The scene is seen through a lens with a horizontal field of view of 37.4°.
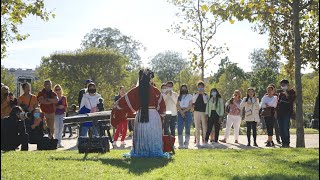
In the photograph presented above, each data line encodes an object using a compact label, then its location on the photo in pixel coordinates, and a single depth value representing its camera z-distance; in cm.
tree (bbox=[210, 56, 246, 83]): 9734
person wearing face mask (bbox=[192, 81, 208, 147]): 1608
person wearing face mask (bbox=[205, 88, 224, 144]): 1622
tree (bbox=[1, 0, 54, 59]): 1237
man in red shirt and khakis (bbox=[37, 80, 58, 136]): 1527
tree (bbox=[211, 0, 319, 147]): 1267
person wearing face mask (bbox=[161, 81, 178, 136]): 1597
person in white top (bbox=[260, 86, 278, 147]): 1578
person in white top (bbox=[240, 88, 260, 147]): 1623
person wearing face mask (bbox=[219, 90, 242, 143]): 1736
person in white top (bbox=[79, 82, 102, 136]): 1465
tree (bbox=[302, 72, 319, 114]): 5809
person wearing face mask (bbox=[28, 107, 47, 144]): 1305
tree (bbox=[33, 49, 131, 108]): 5475
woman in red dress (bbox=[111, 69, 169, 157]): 1091
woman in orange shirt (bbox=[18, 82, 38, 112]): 1394
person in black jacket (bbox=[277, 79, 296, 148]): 1520
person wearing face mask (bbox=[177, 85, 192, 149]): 1562
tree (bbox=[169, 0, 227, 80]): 2902
